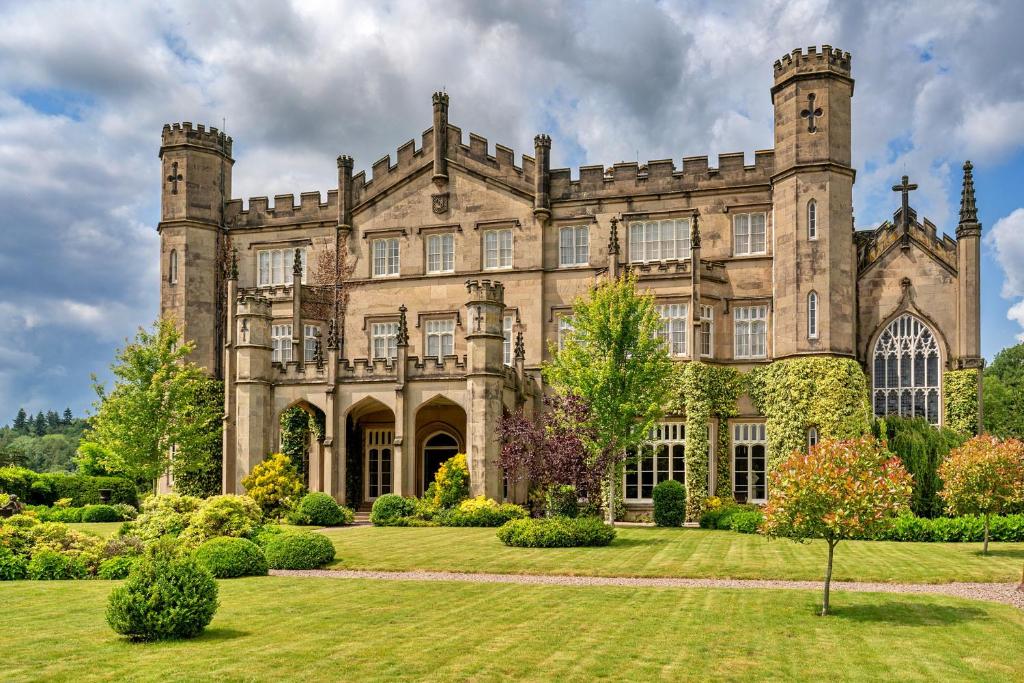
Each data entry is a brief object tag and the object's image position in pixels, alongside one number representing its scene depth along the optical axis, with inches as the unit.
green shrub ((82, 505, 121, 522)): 1524.4
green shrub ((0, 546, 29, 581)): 863.7
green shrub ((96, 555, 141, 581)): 866.8
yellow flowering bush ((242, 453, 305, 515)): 1461.6
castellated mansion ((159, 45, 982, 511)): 1508.4
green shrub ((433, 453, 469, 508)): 1419.8
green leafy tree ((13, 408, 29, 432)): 6141.7
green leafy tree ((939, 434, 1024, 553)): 1021.8
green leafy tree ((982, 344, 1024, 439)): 2440.9
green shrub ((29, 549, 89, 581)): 862.5
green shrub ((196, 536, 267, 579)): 878.4
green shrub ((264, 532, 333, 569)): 945.5
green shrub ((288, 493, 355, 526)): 1376.7
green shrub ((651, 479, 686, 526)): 1409.9
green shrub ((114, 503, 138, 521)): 1576.0
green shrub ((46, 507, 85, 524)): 1465.3
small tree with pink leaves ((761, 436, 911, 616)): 667.4
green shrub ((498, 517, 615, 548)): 1077.8
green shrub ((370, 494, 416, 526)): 1386.6
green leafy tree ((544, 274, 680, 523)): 1263.5
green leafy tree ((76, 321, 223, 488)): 1584.6
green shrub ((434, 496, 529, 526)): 1350.9
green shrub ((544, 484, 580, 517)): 1235.9
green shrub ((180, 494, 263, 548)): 1000.9
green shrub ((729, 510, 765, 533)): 1279.5
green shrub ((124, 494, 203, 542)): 1018.7
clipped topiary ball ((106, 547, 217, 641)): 571.8
